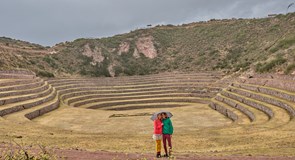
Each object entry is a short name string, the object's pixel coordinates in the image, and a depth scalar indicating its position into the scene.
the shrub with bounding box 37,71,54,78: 47.47
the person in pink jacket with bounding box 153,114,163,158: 11.17
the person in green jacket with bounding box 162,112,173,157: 11.45
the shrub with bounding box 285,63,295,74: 31.69
